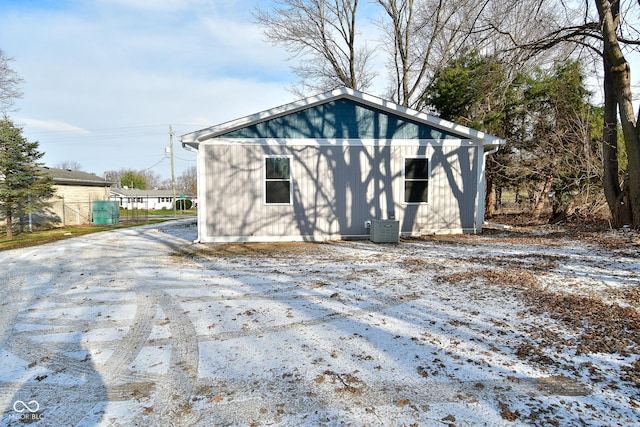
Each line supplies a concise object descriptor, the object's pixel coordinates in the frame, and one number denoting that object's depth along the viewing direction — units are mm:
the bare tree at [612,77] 8250
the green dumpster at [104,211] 19609
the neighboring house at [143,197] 45625
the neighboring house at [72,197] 18311
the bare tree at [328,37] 19781
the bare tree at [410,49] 17969
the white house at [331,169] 9156
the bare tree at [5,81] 18938
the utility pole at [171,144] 27109
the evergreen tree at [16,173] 14188
